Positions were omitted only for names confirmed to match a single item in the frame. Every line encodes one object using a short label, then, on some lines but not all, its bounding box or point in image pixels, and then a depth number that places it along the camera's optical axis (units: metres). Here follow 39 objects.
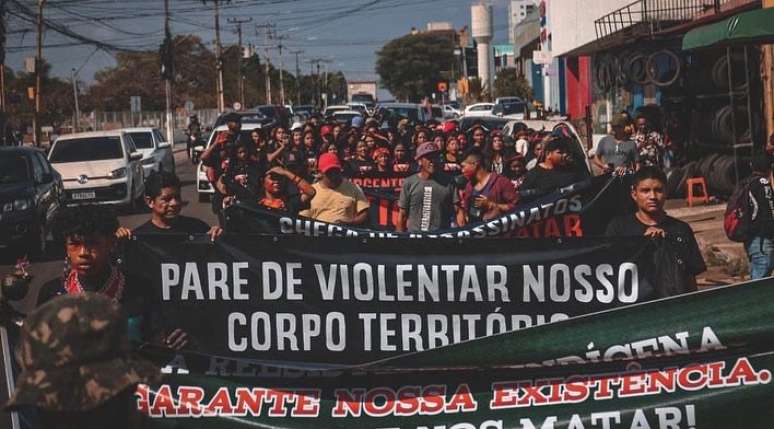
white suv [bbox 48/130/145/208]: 24.06
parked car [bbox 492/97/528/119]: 47.44
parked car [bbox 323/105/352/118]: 53.33
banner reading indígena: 5.61
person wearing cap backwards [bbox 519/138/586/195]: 10.71
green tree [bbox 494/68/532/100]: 66.81
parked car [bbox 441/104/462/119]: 62.91
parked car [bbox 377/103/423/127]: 39.08
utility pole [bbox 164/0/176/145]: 58.44
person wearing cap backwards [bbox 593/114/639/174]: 18.11
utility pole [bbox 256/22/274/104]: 115.62
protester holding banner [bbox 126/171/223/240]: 7.60
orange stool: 21.41
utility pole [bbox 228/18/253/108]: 106.50
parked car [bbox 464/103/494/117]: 55.00
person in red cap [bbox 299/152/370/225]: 10.45
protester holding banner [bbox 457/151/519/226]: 10.23
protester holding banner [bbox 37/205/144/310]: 5.38
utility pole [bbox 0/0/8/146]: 37.69
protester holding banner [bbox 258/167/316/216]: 9.95
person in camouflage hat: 2.93
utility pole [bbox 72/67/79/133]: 61.95
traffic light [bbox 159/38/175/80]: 58.31
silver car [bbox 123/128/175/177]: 28.67
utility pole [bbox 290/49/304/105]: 148.98
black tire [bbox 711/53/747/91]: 21.80
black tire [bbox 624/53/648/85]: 27.49
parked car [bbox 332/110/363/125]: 37.85
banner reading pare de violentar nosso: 6.31
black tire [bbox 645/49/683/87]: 25.23
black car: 17.09
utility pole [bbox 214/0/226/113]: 75.31
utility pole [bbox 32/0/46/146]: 46.50
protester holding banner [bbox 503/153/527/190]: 14.12
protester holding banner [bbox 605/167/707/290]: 6.86
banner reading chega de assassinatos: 7.99
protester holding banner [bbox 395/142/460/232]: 10.88
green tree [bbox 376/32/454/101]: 157.00
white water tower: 118.06
